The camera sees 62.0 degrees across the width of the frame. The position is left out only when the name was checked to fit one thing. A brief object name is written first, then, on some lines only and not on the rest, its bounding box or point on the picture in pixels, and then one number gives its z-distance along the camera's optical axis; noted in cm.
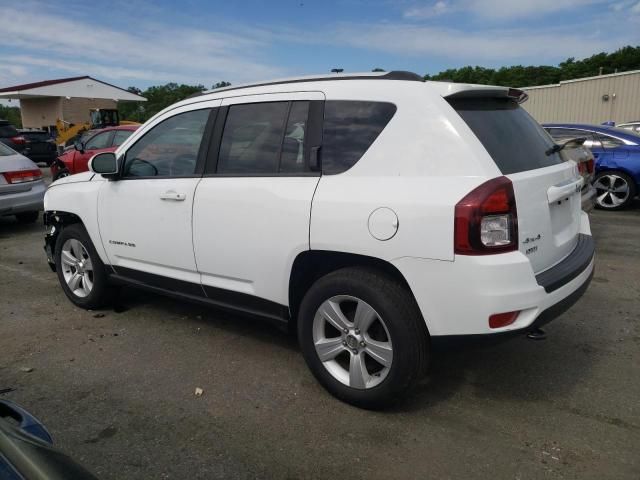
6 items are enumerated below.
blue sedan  905
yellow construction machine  2714
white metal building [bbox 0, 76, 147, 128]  4894
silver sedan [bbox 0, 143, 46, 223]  820
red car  1248
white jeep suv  266
